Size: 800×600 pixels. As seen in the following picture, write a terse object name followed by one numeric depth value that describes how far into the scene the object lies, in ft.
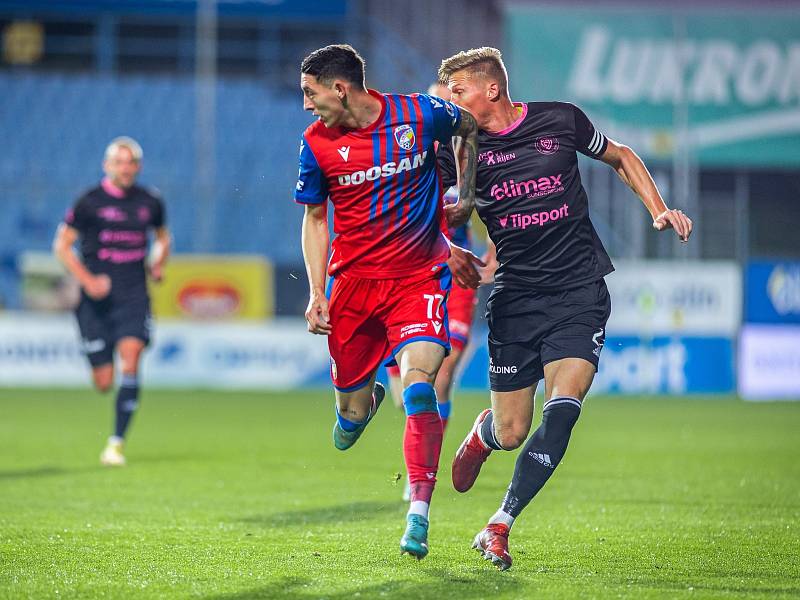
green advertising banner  157.89
